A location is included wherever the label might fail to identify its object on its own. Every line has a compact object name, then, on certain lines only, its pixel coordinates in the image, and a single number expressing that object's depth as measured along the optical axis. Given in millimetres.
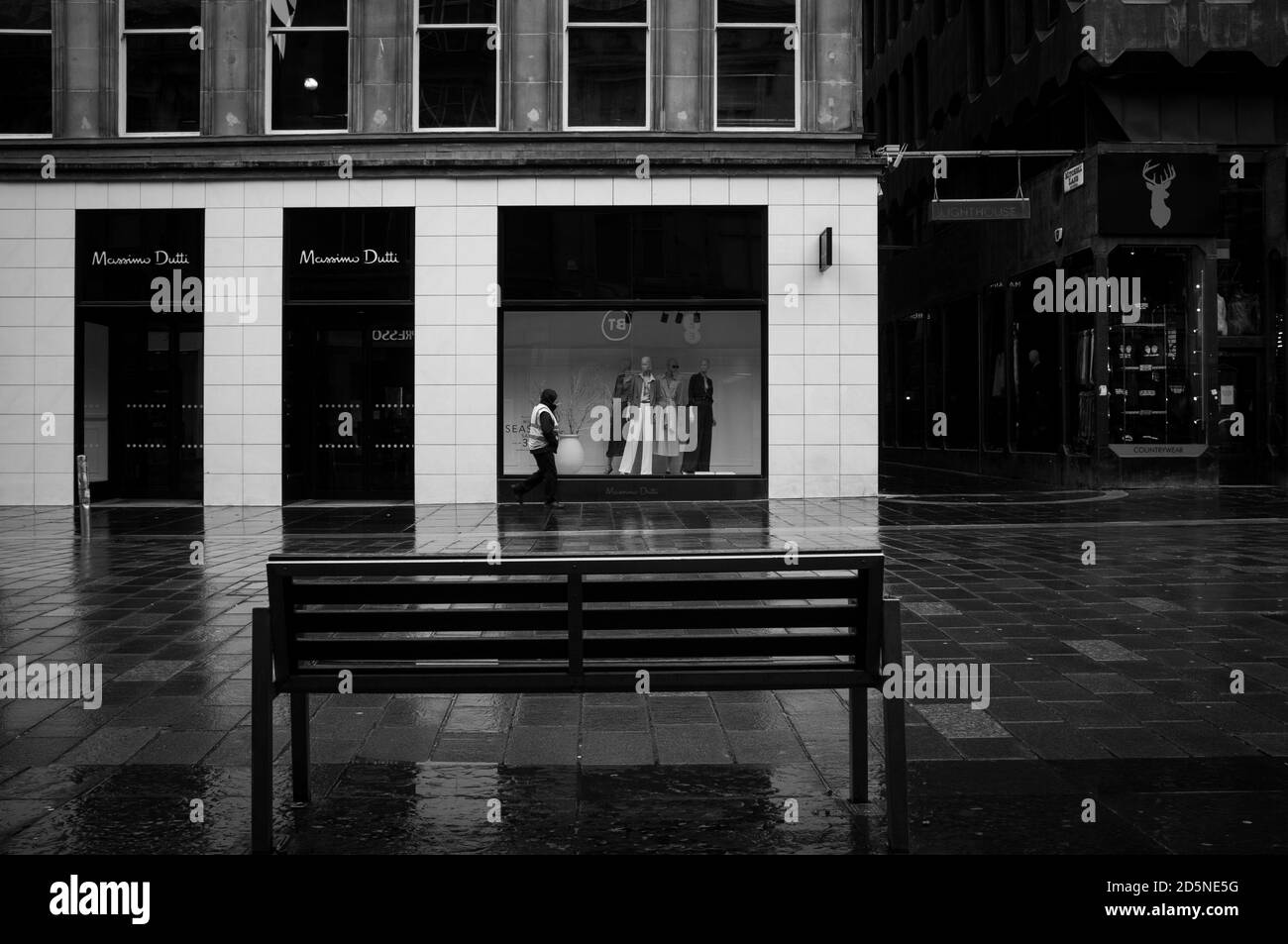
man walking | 18609
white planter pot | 20844
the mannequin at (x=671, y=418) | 20938
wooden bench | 4328
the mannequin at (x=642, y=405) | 20984
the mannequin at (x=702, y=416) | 20828
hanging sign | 19922
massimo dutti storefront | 20188
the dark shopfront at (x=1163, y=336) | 23422
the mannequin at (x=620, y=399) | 20953
